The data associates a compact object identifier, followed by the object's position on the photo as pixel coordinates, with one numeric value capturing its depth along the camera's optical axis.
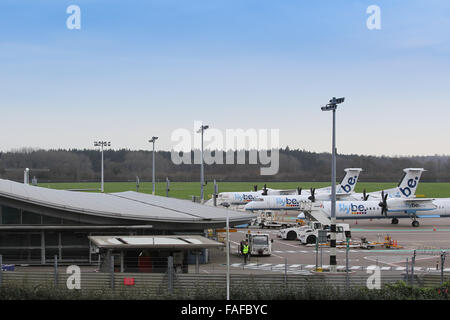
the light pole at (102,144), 104.25
